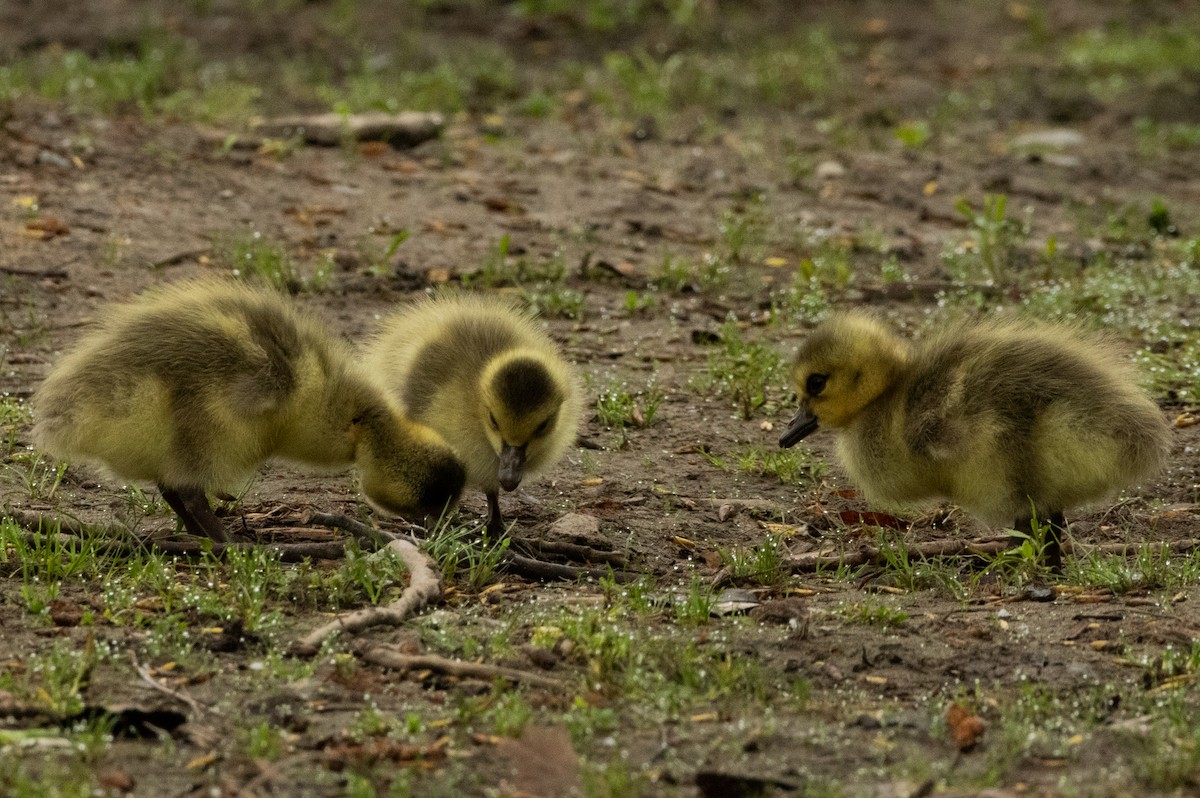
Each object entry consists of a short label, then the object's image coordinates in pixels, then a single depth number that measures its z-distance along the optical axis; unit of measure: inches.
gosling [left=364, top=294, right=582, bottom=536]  457.7
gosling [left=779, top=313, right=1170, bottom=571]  442.3
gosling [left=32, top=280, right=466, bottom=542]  422.3
